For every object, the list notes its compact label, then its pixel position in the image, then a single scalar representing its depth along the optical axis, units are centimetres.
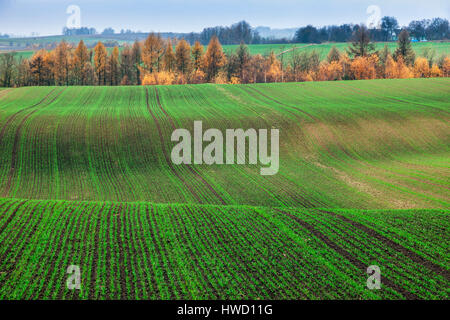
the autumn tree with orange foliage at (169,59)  9994
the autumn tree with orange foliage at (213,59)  9881
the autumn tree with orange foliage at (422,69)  9950
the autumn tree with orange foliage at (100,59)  10038
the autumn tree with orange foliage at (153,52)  10068
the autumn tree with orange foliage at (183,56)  9875
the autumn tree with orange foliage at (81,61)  10006
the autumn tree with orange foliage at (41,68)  9675
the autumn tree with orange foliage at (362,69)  9575
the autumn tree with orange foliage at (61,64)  9994
